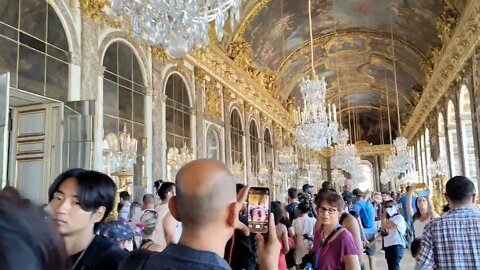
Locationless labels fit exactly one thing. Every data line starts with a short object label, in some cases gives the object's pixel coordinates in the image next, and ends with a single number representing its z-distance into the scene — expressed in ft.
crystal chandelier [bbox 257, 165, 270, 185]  62.85
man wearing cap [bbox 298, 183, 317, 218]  23.18
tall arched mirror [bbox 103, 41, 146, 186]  29.89
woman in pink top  10.25
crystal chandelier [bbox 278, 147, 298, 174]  61.31
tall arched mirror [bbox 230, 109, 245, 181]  54.53
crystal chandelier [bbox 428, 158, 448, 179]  61.11
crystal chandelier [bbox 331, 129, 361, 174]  61.05
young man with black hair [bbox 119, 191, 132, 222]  24.20
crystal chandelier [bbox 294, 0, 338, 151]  31.91
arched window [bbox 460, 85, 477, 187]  54.19
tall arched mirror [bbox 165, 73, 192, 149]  38.37
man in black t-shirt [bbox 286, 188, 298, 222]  25.99
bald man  4.35
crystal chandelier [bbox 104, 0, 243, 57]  14.89
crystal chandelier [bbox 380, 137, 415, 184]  66.64
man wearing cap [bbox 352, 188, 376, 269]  27.50
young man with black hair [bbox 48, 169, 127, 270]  6.19
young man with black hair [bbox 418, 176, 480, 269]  9.89
